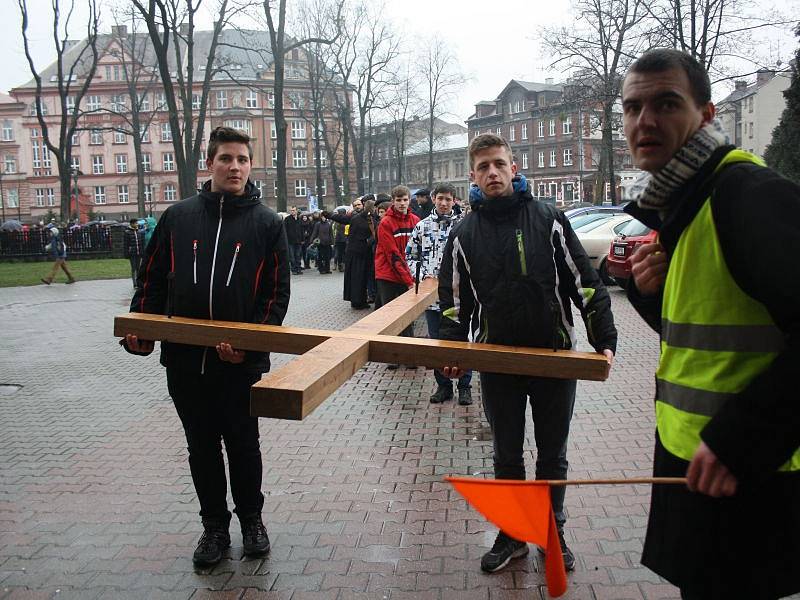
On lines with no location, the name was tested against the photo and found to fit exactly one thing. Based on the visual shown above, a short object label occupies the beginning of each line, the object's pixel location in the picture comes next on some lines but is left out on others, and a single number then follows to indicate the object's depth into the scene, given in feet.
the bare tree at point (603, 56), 97.25
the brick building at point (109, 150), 262.88
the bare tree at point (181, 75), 87.35
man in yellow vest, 5.47
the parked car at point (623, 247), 49.80
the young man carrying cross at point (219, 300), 12.59
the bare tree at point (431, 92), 180.14
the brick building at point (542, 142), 263.29
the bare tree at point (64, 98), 114.32
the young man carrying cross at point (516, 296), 11.66
